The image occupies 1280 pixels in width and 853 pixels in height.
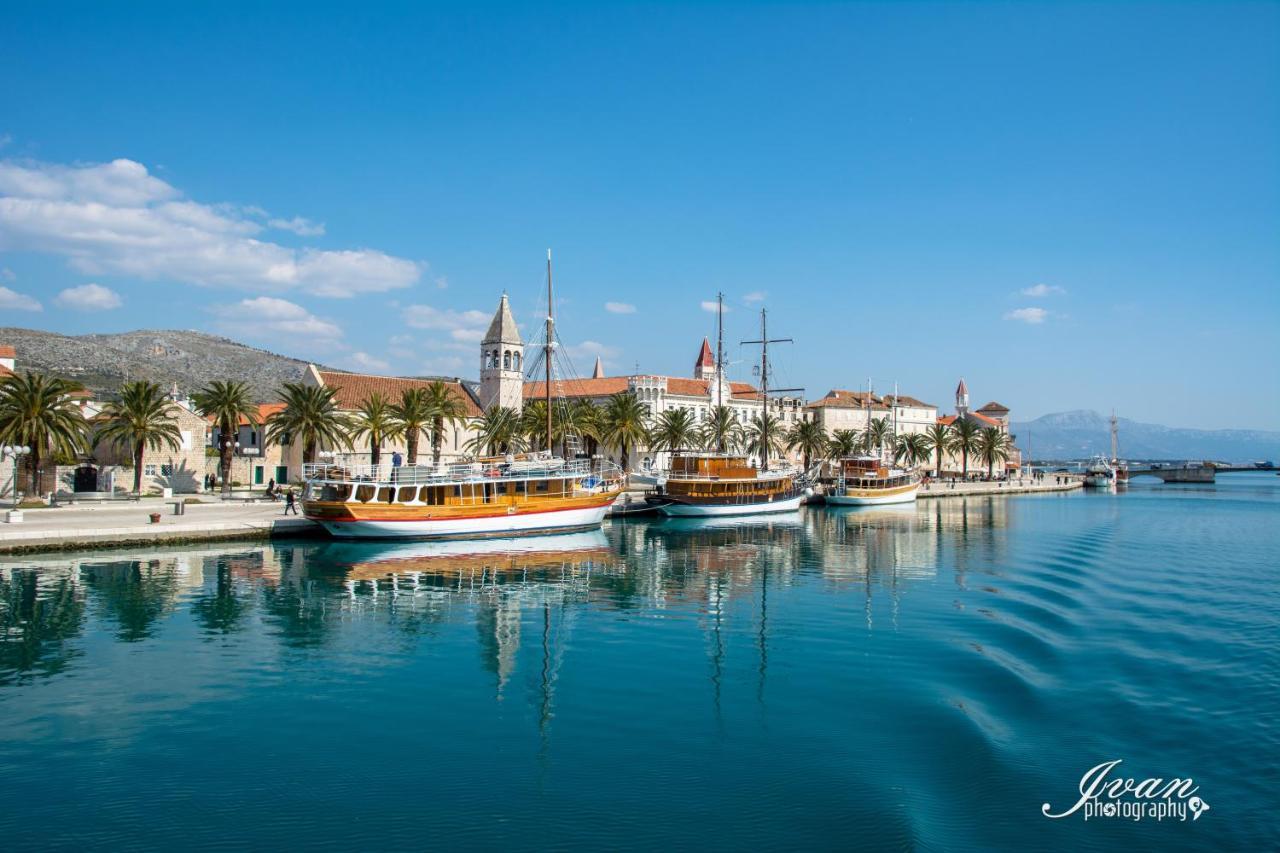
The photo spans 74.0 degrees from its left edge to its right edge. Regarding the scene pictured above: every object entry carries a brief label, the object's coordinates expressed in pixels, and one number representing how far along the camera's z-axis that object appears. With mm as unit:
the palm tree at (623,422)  70500
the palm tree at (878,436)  105262
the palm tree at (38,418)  43062
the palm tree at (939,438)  116812
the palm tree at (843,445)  98688
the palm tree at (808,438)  91625
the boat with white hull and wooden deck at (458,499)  43188
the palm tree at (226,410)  54812
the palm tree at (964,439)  114562
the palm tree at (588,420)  68875
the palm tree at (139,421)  51062
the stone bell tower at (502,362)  80875
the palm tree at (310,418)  54969
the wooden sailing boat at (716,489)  62750
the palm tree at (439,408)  63422
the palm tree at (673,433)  79062
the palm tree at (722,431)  82062
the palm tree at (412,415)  59500
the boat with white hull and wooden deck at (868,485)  78125
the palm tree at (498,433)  64912
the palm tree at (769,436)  93188
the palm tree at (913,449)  110312
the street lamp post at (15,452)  45862
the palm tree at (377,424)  58188
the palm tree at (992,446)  124438
